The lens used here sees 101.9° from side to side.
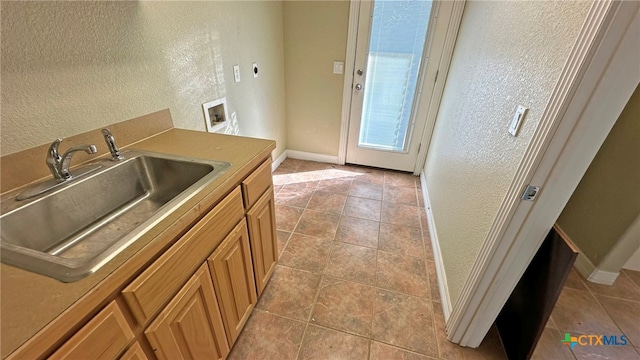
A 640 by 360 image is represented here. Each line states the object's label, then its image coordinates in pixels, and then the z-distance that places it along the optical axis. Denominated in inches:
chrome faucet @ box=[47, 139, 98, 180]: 33.4
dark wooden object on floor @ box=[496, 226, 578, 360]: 38.0
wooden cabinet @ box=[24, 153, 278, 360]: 23.2
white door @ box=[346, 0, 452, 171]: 89.4
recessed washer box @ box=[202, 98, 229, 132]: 66.0
